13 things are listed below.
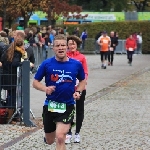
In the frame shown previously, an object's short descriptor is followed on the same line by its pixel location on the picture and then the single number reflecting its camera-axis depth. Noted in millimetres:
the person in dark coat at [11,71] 12273
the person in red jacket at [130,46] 32559
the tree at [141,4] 72375
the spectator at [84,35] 46375
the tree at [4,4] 29061
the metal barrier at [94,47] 46156
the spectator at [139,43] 46519
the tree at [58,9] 46562
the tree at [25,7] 30344
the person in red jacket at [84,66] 10273
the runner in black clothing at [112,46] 31533
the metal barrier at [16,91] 11945
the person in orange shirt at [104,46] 29141
